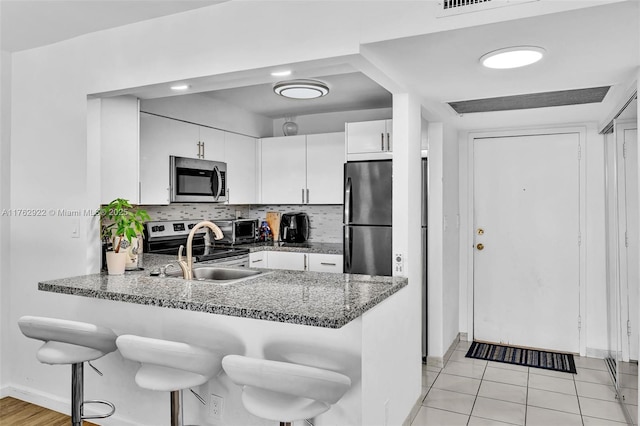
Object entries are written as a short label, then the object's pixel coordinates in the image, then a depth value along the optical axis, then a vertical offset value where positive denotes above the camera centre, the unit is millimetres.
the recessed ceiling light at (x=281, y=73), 2346 +746
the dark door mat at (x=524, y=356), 3928 -1295
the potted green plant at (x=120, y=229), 2713 -78
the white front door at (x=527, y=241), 4266 -250
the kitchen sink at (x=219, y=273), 3119 -399
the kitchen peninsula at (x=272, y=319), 1980 -527
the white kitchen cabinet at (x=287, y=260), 4316 -431
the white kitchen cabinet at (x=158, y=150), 3615 +558
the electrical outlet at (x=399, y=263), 2752 -290
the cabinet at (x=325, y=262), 4148 -434
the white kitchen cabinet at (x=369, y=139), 3859 +661
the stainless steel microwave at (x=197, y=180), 3904 +328
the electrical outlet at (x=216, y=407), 2381 -1007
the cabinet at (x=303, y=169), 4539 +488
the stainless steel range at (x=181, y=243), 3936 -263
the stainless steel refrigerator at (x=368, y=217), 3689 -12
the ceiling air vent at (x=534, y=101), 3117 +858
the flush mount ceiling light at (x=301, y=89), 3447 +992
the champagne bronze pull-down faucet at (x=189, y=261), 2689 -279
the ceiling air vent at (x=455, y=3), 1844 +874
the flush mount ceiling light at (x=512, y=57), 2111 +770
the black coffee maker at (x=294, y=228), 4797 -129
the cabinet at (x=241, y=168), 4570 +504
